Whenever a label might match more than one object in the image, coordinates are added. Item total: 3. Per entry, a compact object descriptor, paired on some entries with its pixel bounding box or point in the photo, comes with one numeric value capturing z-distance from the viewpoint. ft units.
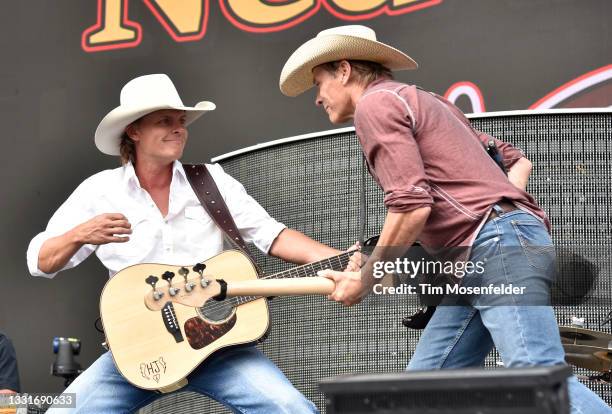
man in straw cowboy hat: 22.76
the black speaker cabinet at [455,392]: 16.62
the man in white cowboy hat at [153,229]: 28.12
